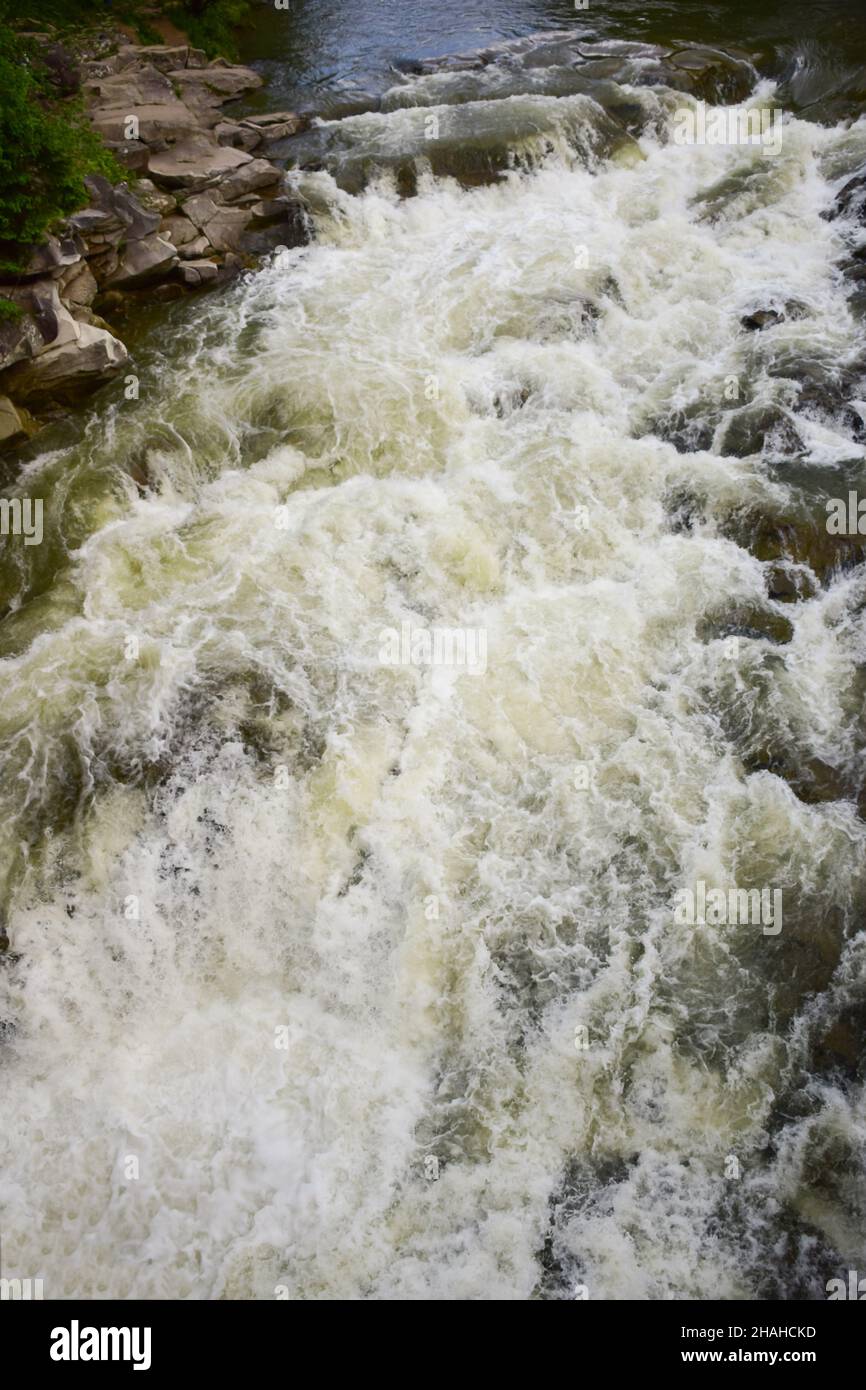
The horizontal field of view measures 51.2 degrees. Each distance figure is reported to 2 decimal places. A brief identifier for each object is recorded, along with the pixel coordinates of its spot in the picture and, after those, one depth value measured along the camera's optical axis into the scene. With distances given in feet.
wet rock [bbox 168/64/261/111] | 51.49
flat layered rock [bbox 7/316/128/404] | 33.81
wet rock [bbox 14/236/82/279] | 33.88
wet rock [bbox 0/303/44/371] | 32.48
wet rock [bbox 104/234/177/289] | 38.42
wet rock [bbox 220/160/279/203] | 44.37
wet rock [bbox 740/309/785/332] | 38.68
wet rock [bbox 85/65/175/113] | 47.19
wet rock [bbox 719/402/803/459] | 33.45
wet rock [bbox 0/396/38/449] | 33.22
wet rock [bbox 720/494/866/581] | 30.01
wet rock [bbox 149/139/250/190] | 43.37
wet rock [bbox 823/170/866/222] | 44.09
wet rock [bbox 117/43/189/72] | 53.36
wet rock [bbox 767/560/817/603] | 29.45
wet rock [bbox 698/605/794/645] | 28.68
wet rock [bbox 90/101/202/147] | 44.06
